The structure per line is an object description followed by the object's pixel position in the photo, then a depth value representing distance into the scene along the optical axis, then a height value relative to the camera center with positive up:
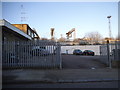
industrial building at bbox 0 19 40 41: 10.40 +1.78
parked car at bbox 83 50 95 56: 20.54 -1.89
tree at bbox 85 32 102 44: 55.66 +4.88
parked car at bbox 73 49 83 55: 22.08 -1.93
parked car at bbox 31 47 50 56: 7.63 -0.56
